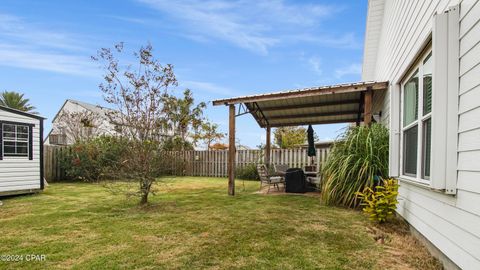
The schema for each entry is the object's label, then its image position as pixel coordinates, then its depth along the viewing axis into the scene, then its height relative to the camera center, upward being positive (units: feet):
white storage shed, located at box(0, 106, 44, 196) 26.21 +0.19
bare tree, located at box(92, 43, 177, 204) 20.45 +4.22
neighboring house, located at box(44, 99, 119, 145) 63.00 +6.08
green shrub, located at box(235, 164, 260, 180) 43.50 -2.49
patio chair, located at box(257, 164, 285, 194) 28.07 -2.10
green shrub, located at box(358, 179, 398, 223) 14.30 -2.26
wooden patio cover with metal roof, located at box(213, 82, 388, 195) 21.63 +5.03
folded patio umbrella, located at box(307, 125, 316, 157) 32.09 +1.55
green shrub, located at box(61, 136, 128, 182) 39.29 -0.34
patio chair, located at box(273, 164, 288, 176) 30.53 -1.42
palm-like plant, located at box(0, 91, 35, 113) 84.28 +16.05
